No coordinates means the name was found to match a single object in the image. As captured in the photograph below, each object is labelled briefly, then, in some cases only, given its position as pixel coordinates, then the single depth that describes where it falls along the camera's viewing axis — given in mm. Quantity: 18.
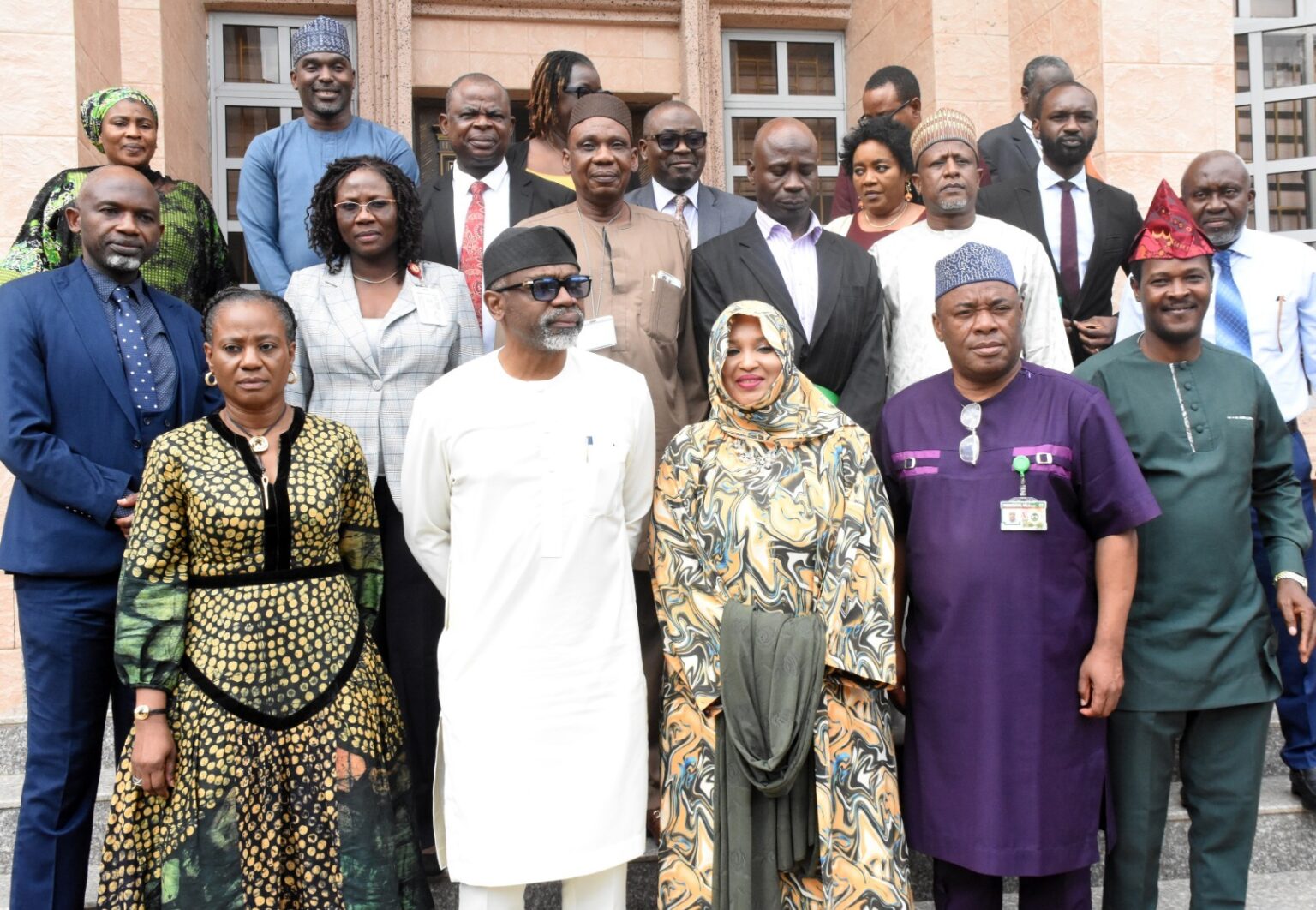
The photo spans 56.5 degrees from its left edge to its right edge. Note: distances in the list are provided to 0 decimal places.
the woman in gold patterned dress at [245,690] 3275
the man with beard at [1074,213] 5094
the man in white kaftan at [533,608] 3309
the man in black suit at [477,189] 4715
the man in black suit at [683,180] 5004
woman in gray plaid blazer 3959
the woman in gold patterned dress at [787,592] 3381
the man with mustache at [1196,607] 3604
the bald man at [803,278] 4297
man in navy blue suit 3582
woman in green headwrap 4398
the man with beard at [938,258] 4383
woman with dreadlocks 5277
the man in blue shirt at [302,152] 4700
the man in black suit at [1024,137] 5629
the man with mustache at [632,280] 4172
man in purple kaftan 3426
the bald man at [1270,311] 4570
